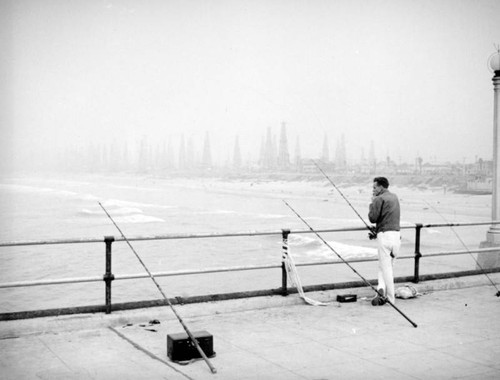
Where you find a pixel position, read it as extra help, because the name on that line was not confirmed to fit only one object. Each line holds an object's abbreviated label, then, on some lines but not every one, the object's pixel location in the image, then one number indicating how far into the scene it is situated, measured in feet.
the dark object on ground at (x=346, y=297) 25.96
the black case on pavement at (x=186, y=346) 17.49
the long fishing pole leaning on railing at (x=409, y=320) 21.63
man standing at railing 25.18
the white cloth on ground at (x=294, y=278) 25.35
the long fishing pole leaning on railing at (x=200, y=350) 16.35
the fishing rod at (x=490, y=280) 27.75
